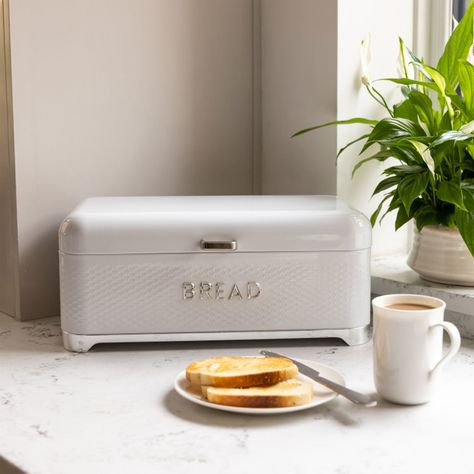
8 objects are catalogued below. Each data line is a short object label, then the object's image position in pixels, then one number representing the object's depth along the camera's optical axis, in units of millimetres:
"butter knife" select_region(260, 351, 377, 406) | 1280
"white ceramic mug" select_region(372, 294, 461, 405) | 1283
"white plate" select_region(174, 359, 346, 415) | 1257
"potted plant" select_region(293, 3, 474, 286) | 1535
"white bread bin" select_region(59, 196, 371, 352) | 1480
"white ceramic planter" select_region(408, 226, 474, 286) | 1596
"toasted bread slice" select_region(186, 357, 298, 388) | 1294
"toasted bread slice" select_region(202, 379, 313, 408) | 1264
